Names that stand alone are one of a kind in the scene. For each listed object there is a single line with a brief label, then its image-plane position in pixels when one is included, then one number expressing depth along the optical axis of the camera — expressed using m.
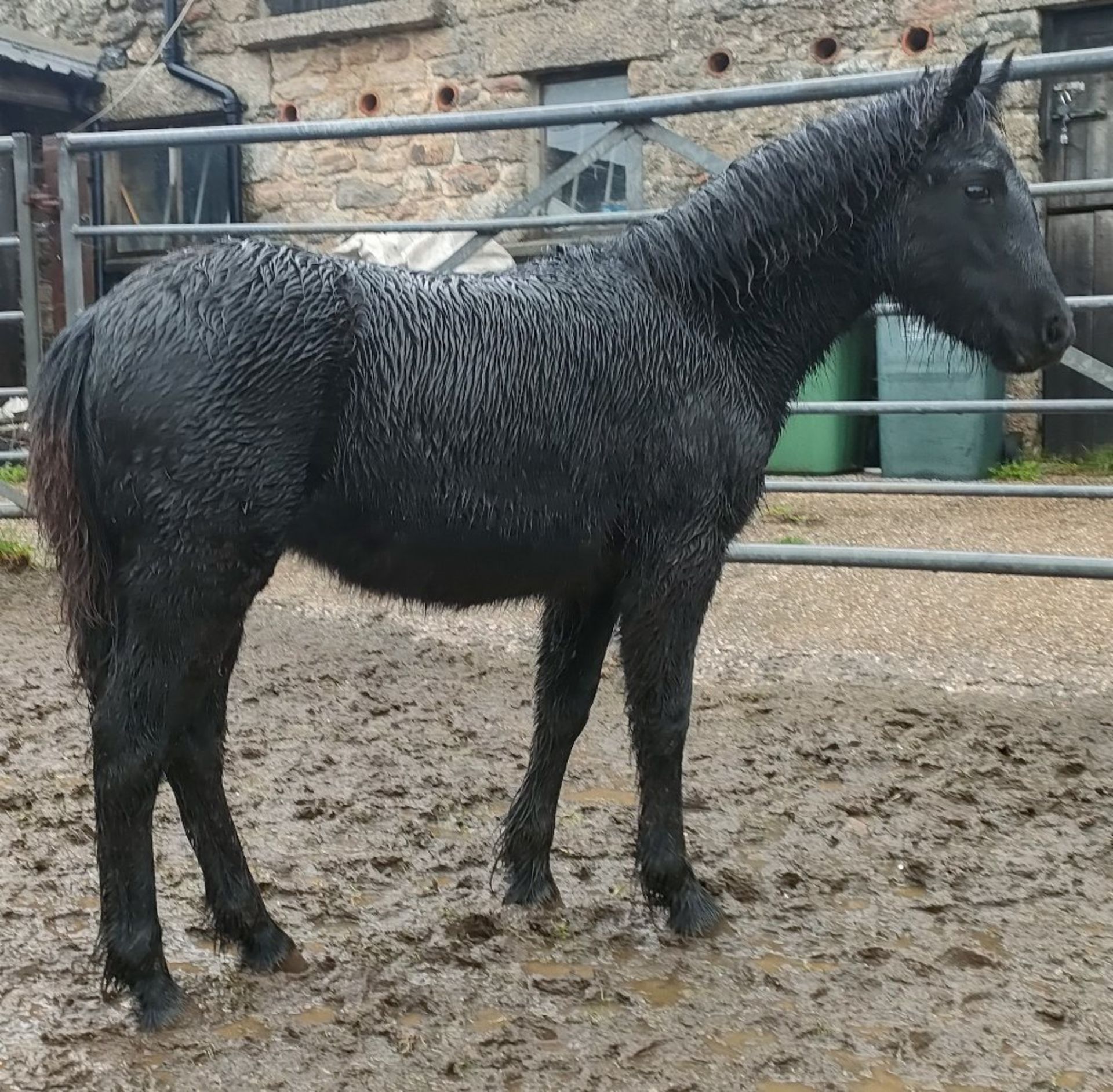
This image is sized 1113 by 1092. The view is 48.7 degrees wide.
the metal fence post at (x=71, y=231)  5.52
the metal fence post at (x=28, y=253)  5.55
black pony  2.21
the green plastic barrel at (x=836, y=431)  8.35
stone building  8.15
